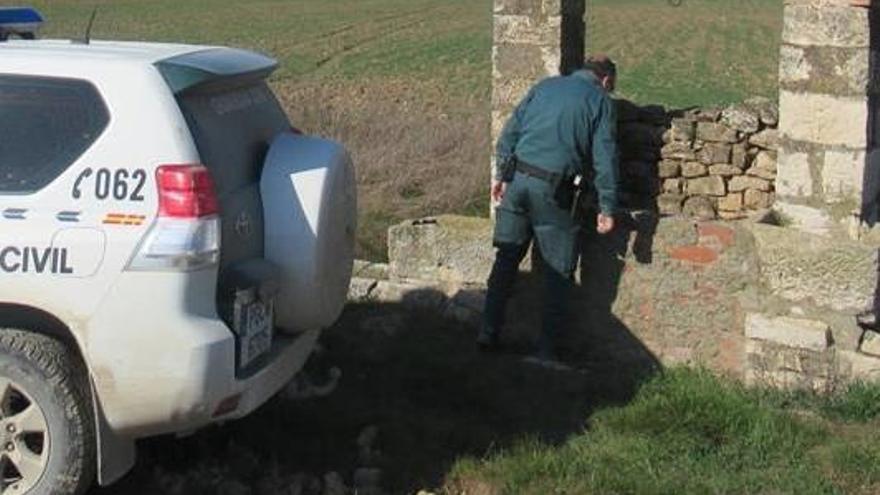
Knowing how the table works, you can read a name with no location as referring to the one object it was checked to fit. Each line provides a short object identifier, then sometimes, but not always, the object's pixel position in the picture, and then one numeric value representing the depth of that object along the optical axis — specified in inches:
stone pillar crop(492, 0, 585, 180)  348.5
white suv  200.5
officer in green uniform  301.9
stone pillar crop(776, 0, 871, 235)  309.6
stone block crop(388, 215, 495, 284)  342.3
